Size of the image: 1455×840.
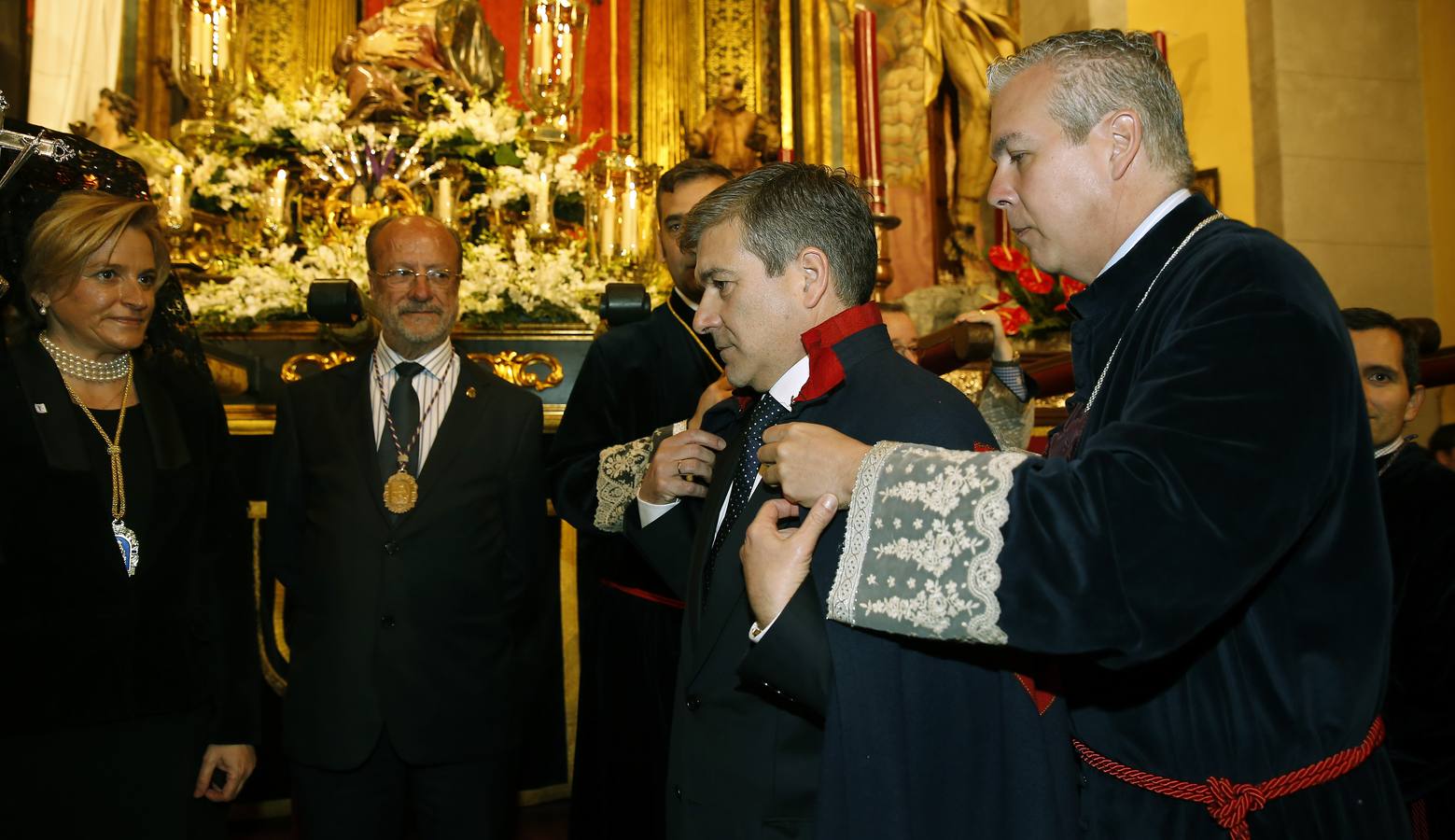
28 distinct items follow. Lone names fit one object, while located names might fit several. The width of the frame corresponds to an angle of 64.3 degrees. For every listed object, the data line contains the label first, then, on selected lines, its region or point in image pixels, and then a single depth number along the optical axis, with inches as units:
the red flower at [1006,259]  171.3
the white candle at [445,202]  188.4
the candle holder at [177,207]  178.9
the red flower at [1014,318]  173.8
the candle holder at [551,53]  205.2
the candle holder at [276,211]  186.5
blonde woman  86.4
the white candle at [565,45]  206.7
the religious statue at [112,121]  252.2
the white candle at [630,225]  180.7
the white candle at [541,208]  188.7
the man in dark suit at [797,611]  56.4
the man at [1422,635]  94.7
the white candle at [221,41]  203.3
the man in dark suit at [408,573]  103.8
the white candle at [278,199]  187.0
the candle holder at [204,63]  199.3
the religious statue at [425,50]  237.0
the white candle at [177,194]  180.4
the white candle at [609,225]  181.6
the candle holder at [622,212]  181.3
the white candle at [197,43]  202.1
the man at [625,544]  102.3
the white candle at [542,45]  205.8
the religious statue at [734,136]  299.9
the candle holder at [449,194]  189.0
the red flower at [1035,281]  165.0
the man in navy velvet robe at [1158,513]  46.0
